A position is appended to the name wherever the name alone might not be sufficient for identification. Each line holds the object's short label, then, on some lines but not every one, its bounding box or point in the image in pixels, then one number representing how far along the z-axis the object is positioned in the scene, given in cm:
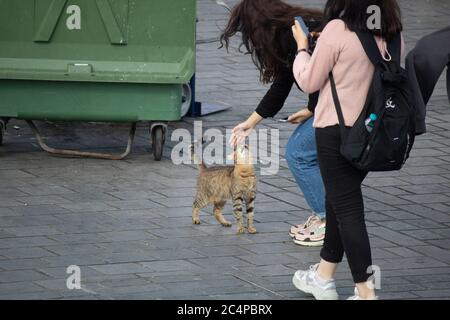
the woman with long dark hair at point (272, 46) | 1320
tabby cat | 1448
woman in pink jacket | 1123
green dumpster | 1745
